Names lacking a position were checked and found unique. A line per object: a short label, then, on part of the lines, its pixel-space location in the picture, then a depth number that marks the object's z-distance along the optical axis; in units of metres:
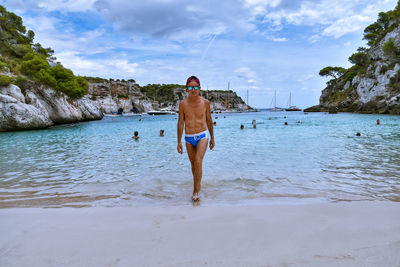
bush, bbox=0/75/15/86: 25.83
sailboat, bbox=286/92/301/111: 129.50
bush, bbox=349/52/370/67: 73.89
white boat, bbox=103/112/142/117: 82.22
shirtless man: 4.45
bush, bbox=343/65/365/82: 79.50
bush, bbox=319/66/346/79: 93.75
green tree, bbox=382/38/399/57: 51.28
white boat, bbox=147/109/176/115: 89.93
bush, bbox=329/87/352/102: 74.84
